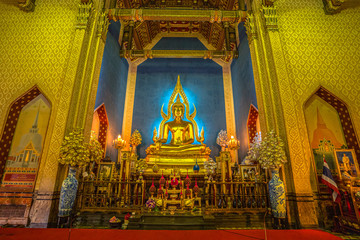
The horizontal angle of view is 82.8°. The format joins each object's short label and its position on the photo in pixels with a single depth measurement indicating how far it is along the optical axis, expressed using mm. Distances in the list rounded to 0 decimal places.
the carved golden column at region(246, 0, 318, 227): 4410
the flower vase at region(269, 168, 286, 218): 4148
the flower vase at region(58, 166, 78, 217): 4207
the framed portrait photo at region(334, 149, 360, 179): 4809
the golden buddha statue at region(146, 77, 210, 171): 7410
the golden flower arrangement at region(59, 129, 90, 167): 4566
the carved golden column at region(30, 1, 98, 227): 4469
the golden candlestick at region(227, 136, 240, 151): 8711
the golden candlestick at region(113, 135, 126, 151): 8445
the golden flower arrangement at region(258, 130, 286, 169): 4492
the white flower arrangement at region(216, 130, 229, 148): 9700
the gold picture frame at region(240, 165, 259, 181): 5466
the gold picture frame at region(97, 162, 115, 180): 5629
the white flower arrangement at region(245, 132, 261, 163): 5013
